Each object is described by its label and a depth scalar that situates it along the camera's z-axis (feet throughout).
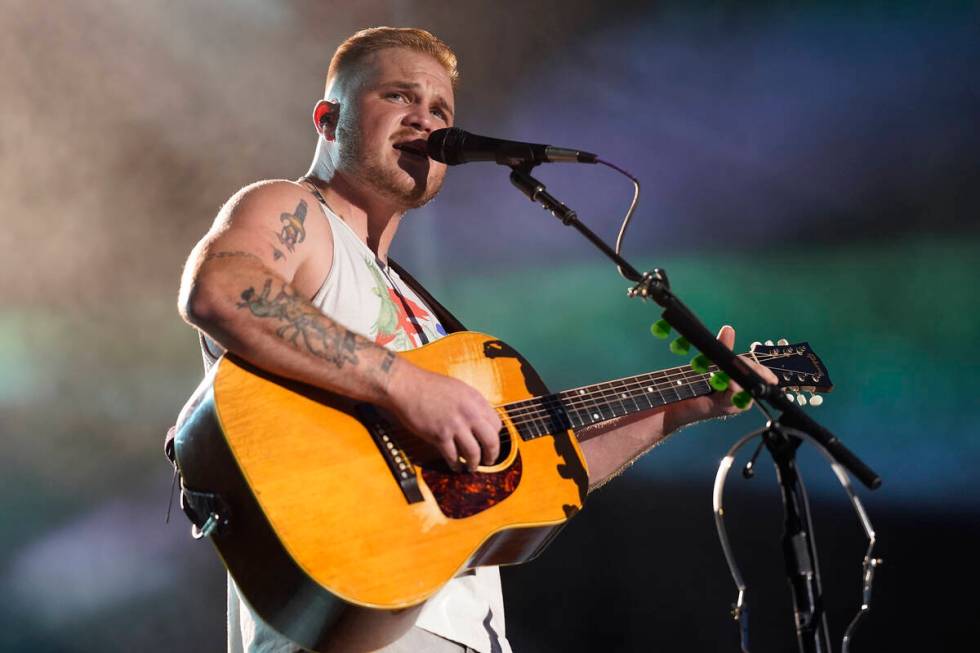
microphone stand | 10.28
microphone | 11.24
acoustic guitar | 10.40
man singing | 10.76
